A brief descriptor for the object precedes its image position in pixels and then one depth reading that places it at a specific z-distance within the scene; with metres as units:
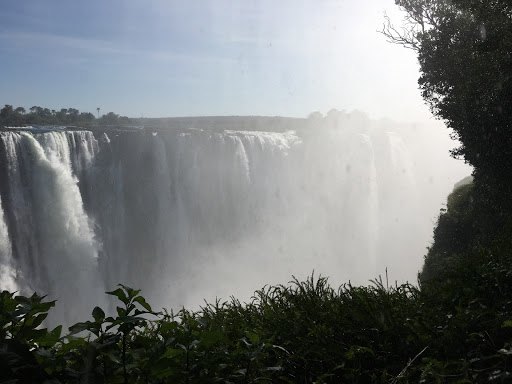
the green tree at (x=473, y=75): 11.11
